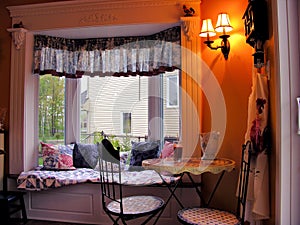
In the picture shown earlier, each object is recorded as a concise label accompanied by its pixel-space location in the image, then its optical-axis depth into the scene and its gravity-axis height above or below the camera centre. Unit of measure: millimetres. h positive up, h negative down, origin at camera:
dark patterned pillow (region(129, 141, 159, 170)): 3455 -400
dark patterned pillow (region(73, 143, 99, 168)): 3629 -457
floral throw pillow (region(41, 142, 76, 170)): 3498 -462
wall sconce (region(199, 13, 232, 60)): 2480 +843
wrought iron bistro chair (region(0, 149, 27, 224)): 2834 -880
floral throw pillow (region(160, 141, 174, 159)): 3224 -347
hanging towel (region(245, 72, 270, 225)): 1861 -223
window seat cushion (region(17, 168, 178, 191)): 2971 -637
